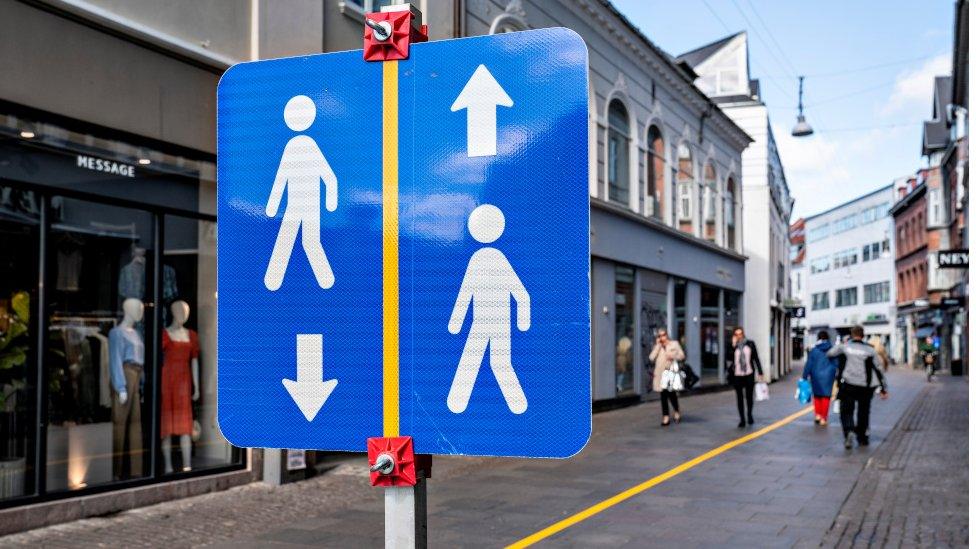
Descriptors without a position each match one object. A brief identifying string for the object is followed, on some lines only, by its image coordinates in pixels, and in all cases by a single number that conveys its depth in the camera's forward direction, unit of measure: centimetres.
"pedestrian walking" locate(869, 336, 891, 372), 1670
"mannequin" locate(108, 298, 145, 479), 953
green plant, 823
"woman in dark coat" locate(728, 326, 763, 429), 1819
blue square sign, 197
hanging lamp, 3522
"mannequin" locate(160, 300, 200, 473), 1012
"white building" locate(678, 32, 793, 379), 3809
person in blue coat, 1759
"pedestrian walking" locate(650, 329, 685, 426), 1798
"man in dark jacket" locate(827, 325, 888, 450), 1467
